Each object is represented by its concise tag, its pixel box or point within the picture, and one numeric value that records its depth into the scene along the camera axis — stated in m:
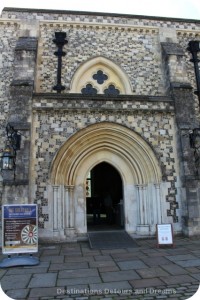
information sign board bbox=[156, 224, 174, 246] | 7.87
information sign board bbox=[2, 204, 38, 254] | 6.68
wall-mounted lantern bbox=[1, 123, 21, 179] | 7.98
